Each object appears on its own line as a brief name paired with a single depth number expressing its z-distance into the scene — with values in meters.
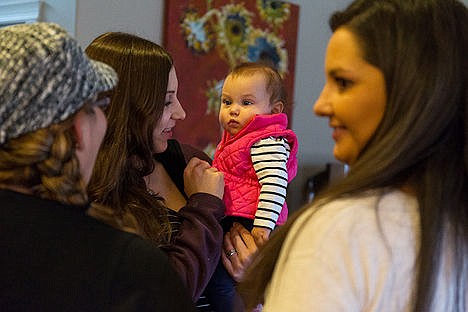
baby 1.97
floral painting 3.39
